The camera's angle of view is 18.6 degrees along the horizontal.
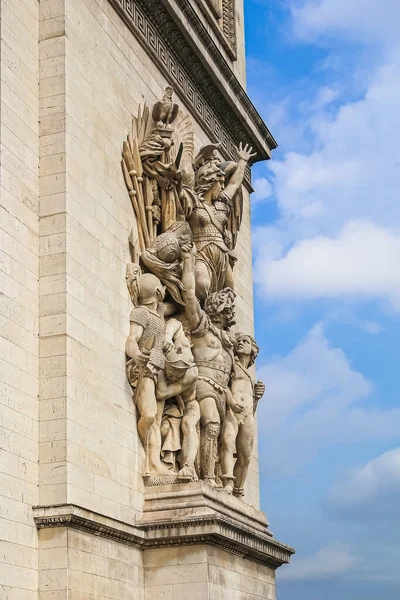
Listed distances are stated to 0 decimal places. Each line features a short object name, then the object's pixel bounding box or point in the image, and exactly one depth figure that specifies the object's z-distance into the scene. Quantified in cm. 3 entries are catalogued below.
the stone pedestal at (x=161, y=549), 1430
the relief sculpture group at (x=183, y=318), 1719
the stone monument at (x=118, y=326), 1452
